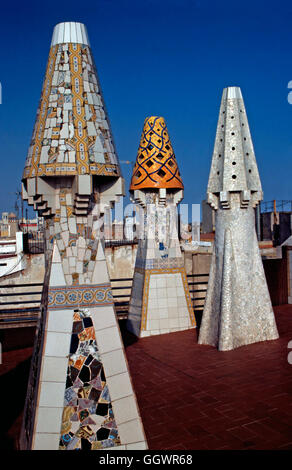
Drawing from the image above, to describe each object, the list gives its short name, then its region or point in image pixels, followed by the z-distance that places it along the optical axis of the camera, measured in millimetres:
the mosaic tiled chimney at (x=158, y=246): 7863
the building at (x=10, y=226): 20908
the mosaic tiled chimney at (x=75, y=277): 3359
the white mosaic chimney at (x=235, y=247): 6586
